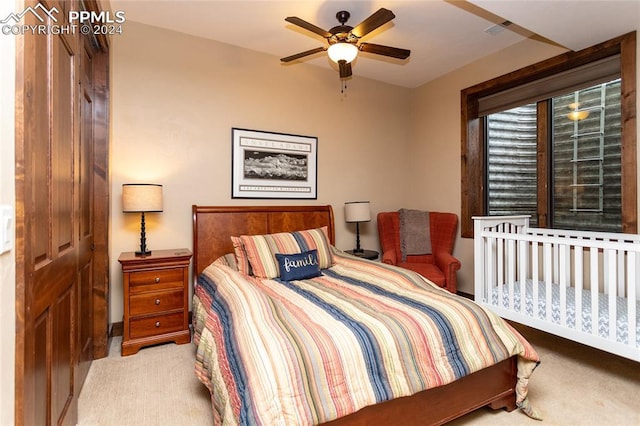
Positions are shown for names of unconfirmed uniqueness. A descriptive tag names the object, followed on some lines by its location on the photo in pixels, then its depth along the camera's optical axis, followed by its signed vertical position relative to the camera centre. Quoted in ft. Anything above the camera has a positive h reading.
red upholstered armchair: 11.64 -1.48
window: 9.32 +2.34
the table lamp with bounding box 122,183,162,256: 9.02 +0.41
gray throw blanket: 13.20 -0.86
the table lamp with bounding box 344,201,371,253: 12.79 +0.00
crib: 6.91 -1.98
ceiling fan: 7.64 +4.32
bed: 4.54 -2.42
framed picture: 11.62 +1.73
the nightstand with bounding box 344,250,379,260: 12.69 -1.62
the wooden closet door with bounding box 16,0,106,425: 3.41 -0.13
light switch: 2.98 -0.14
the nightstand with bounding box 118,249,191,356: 8.89 -2.37
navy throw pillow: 8.91 -1.46
